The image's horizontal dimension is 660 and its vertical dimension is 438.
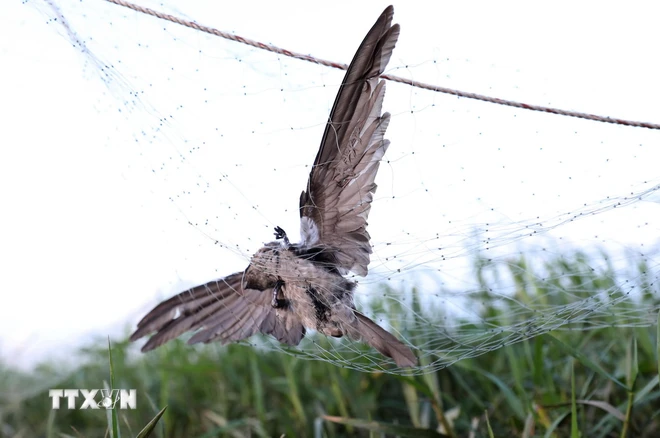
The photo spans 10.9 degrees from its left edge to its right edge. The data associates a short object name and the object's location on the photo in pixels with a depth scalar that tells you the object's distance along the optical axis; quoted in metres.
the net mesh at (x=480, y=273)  1.79
